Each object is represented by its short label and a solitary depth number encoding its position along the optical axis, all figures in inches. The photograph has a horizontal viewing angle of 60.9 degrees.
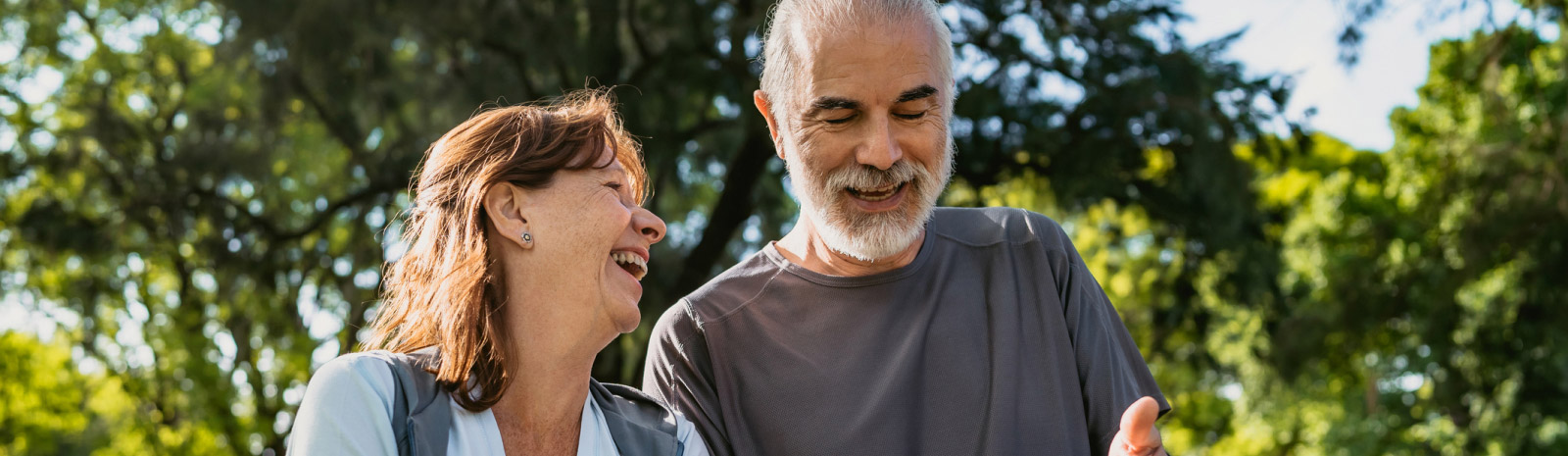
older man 102.5
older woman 92.5
